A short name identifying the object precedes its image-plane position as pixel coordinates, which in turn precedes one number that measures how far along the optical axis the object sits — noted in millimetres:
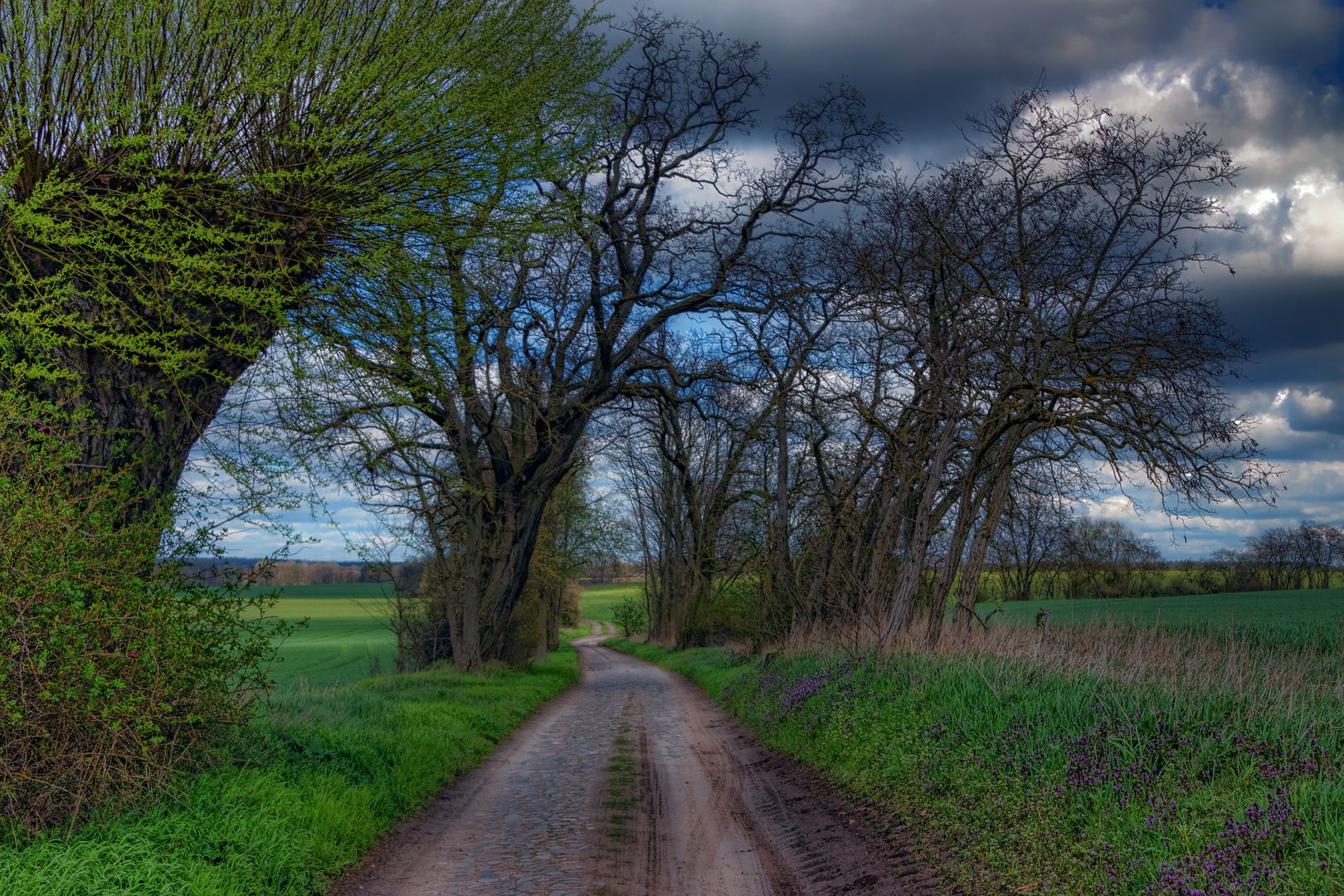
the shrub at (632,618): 57175
